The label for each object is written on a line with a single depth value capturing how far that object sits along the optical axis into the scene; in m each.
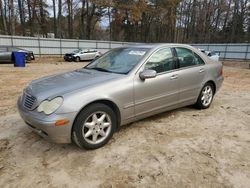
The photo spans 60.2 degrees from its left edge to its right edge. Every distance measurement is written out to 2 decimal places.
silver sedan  2.75
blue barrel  13.82
